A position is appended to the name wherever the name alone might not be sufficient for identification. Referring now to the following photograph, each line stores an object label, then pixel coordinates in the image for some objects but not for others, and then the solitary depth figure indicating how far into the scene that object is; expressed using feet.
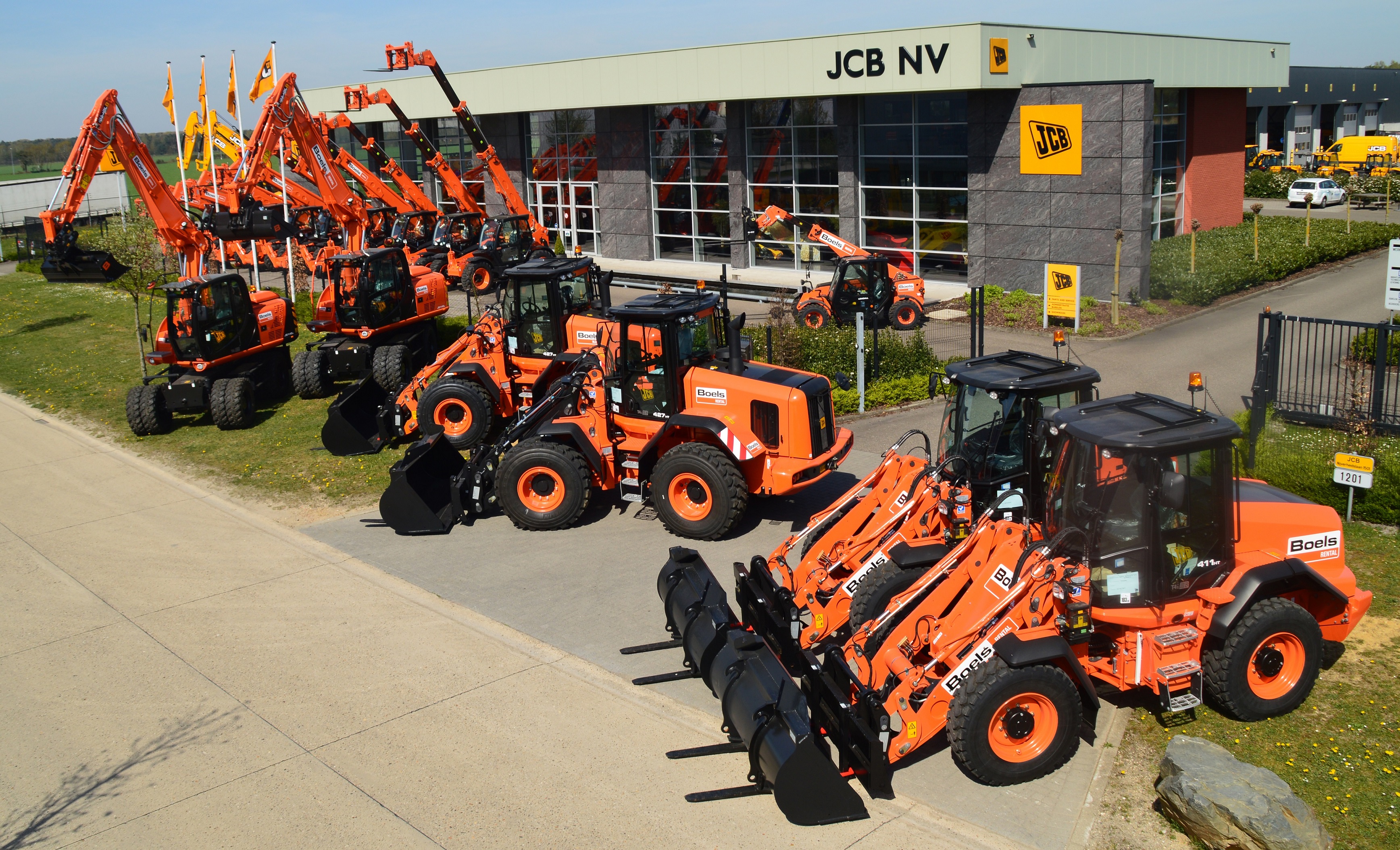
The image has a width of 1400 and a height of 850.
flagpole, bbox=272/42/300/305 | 79.50
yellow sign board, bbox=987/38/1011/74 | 81.46
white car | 136.87
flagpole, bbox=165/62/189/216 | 81.49
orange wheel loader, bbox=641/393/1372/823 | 23.49
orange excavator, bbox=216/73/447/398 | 64.18
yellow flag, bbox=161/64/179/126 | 90.74
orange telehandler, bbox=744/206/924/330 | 72.95
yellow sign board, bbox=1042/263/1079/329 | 73.31
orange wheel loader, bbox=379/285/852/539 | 39.29
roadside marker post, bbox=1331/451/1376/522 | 36.68
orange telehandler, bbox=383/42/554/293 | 98.32
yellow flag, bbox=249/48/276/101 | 88.43
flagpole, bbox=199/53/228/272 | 86.07
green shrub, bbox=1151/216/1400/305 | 81.51
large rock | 20.43
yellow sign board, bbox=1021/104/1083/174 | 80.48
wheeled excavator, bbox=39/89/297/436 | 58.85
